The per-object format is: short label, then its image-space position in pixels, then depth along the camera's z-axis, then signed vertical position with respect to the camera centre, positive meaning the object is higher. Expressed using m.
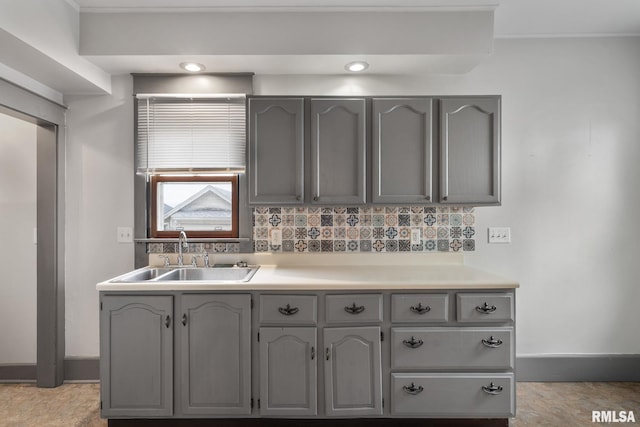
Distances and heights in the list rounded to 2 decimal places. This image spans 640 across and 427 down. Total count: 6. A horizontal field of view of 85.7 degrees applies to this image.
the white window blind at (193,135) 2.46 +0.58
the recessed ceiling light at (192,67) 2.26 +1.00
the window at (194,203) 2.56 +0.10
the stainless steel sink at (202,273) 2.36 -0.40
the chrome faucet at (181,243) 2.39 -0.19
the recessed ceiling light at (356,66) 2.27 +1.00
